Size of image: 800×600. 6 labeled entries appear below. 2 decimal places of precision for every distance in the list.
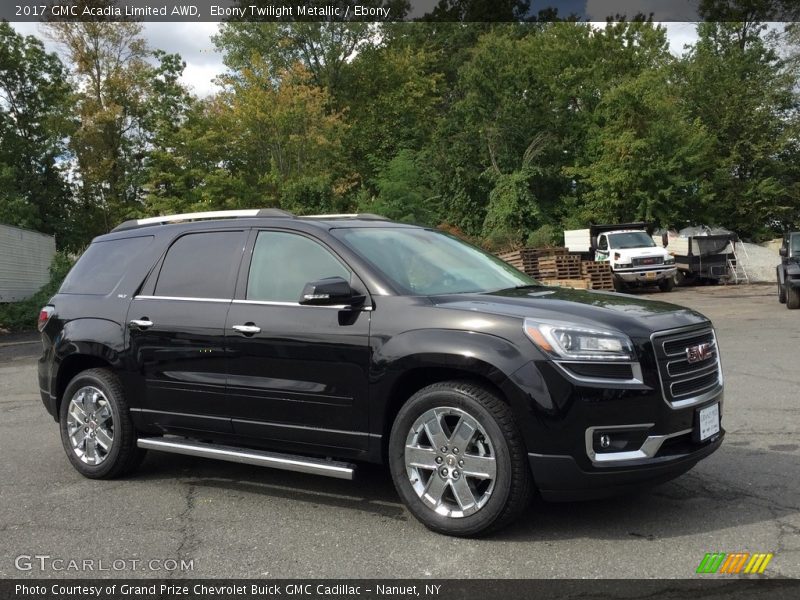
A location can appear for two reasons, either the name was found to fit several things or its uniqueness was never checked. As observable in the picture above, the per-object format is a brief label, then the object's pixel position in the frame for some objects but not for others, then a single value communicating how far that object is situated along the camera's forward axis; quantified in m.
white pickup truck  27.14
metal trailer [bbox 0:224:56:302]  26.30
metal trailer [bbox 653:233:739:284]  30.91
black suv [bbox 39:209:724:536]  4.07
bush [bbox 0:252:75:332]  23.14
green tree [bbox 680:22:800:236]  40.91
